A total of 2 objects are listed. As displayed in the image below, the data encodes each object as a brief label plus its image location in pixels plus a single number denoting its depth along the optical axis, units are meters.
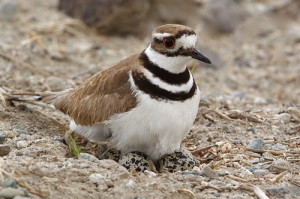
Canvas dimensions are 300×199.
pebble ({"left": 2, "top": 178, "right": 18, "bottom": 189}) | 7.07
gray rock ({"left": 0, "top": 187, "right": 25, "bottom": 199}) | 6.85
